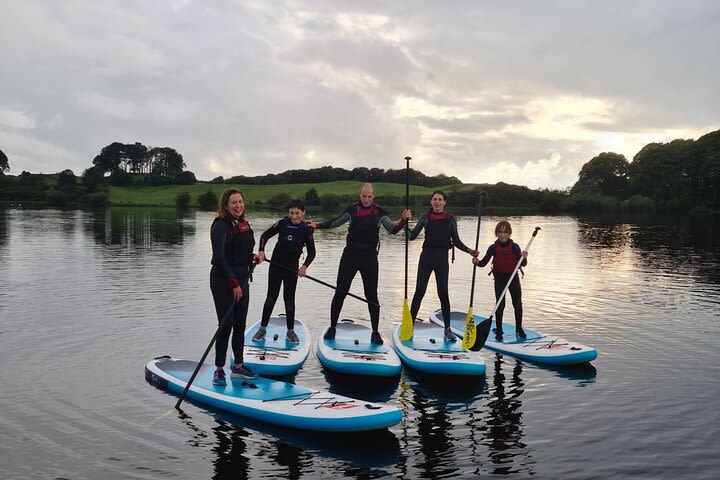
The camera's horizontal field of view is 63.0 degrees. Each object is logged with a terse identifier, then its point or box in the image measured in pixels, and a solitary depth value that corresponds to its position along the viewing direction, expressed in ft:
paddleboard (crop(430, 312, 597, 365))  34.19
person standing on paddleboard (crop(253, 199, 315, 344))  35.63
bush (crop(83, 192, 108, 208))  323.57
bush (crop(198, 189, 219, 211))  320.70
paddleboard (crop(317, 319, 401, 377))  31.32
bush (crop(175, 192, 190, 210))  328.08
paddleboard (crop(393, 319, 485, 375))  31.68
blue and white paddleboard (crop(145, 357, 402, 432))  23.70
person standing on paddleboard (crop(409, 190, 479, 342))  36.78
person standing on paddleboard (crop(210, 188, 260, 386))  26.27
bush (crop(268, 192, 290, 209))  318.45
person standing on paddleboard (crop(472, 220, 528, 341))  37.76
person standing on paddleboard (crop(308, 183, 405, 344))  35.42
